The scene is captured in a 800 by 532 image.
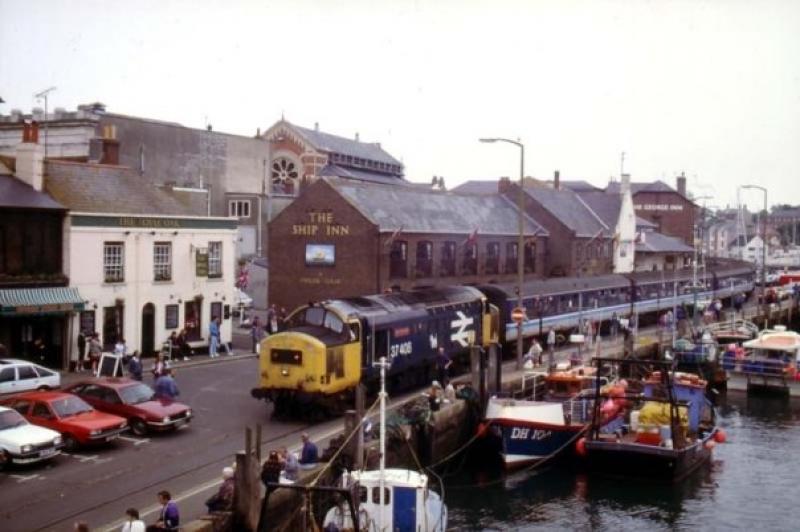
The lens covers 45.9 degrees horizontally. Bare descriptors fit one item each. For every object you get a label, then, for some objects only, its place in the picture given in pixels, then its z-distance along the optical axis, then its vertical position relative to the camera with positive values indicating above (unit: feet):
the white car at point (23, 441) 72.95 -14.24
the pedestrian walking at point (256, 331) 141.18 -10.69
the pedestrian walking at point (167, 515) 56.70 -15.37
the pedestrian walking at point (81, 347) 117.91 -11.01
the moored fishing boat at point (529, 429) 99.81 -17.70
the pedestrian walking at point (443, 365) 115.24 -12.58
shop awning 108.63 -5.01
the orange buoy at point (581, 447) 97.91 -19.07
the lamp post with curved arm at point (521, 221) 110.63 +5.13
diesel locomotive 94.68 -8.72
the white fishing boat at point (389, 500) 69.67 -17.78
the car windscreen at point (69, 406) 80.53 -12.74
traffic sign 114.42 -6.34
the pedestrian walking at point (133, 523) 53.67 -15.10
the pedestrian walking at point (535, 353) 136.67 -13.08
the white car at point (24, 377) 93.97 -12.09
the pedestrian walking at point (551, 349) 121.62 -11.27
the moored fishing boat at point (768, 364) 152.05 -16.23
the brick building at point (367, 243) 161.79 +3.40
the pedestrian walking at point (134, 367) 104.22 -11.89
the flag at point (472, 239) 176.86 +4.44
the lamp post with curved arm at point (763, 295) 217.58 -7.16
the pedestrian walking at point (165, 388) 91.91 -12.54
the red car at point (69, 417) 79.10 -13.55
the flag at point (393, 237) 160.56 +4.23
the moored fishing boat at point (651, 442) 96.48 -18.93
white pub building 120.67 -2.03
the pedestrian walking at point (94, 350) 115.03 -11.20
